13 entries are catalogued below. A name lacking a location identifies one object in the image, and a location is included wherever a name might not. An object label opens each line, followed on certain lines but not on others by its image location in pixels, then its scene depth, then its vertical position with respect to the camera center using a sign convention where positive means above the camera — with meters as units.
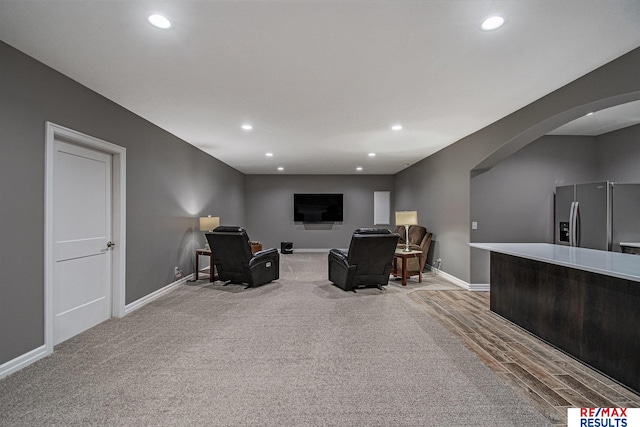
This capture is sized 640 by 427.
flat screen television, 9.74 +0.21
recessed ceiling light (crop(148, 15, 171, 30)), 2.02 +1.34
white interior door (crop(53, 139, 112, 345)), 2.92 -0.29
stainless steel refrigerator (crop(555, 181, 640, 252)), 4.24 +0.01
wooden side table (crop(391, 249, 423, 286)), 5.34 -0.78
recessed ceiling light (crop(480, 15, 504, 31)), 2.01 +1.35
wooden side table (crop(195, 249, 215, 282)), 5.43 -0.94
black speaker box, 9.42 -1.10
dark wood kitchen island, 2.22 -0.80
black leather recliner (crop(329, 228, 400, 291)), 4.68 -0.75
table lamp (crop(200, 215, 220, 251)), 5.61 -0.20
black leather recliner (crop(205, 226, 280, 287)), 4.85 -0.79
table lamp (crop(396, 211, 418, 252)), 5.91 -0.05
